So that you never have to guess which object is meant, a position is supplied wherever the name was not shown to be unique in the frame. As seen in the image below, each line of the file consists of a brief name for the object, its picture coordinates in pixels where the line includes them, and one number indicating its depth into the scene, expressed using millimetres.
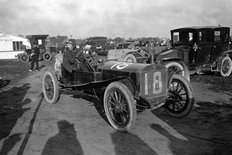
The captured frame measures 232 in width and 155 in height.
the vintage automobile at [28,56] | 21188
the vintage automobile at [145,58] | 8789
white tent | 26516
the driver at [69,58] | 6496
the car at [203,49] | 9781
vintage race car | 4707
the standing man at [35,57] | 15166
